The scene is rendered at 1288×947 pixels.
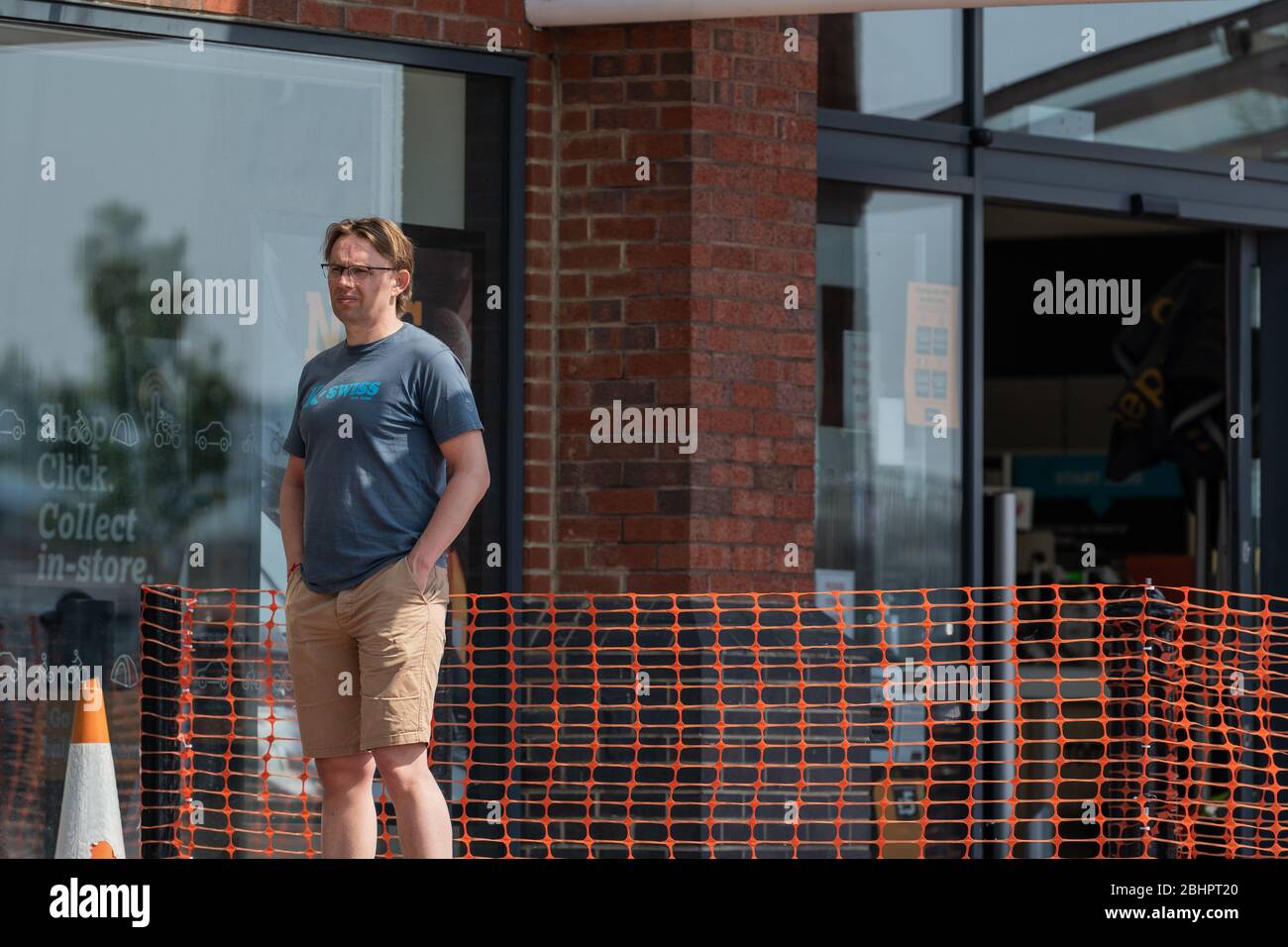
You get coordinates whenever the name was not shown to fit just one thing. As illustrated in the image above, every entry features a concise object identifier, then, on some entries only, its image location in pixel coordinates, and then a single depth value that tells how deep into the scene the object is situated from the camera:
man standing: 9.61
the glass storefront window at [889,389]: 15.25
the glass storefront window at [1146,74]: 16.05
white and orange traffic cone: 11.79
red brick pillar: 13.66
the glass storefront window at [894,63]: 15.13
